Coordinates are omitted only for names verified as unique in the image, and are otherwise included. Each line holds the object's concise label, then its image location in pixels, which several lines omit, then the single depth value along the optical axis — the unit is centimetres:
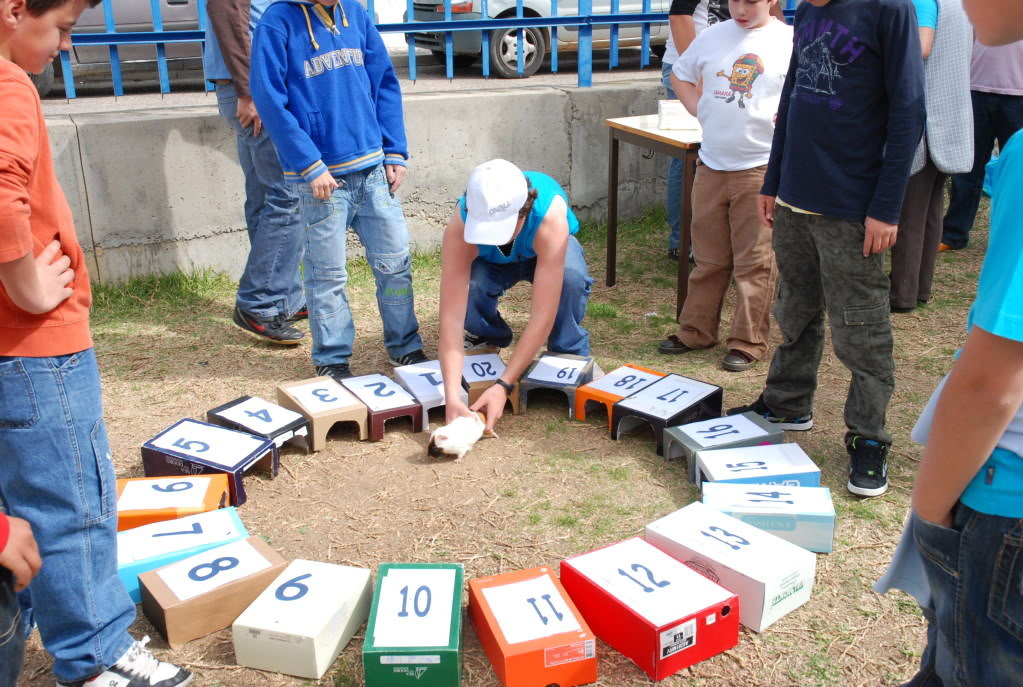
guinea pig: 345
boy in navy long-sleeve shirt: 293
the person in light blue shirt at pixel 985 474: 127
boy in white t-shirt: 410
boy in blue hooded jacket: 385
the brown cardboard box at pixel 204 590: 252
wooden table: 461
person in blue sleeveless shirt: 336
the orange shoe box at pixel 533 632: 230
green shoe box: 226
